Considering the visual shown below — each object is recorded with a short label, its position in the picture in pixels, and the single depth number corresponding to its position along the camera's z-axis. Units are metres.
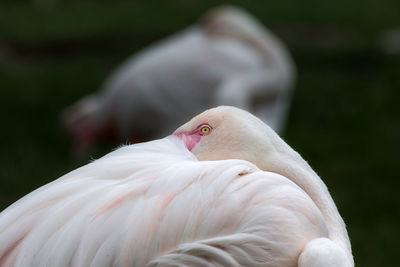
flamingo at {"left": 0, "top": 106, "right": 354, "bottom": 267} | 4.82
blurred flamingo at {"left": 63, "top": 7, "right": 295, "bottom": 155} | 14.48
